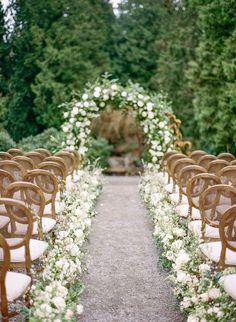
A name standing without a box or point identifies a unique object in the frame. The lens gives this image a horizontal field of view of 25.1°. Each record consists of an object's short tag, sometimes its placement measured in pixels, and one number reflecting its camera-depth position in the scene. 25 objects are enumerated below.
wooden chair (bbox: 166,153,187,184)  8.46
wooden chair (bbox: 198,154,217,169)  8.09
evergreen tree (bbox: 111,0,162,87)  22.80
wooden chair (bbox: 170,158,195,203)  7.39
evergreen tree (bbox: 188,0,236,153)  13.26
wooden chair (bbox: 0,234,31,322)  3.52
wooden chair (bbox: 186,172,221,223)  5.64
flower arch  11.62
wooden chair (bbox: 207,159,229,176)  7.14
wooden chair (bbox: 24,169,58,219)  5.78
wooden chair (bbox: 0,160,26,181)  6.57
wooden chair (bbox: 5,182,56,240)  4.75
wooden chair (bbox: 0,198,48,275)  4.01
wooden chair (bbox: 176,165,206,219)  6.45
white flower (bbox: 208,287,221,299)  3.88
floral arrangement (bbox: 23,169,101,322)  3.52
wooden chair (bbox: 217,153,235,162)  8.58
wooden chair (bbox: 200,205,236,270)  4.22
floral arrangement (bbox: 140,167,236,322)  3.88
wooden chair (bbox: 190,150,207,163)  9.17
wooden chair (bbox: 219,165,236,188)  6.22
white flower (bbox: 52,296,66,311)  3.54
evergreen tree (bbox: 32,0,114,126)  17.47
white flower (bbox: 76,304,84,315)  3.72
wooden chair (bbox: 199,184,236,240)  5.20
